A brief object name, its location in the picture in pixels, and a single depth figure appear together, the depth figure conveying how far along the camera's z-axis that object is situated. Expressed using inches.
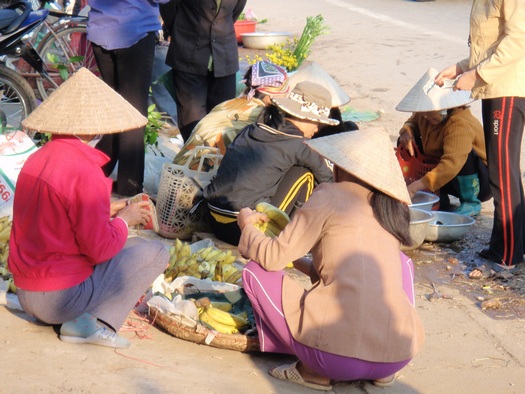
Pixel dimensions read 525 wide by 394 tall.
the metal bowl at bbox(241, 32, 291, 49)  495.8
